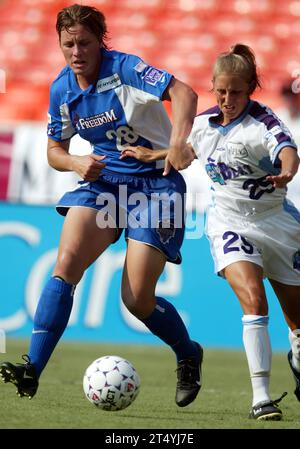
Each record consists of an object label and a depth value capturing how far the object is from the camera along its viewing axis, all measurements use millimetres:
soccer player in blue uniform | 11172
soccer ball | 10867
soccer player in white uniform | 10766
